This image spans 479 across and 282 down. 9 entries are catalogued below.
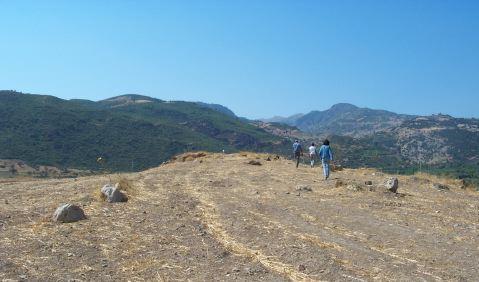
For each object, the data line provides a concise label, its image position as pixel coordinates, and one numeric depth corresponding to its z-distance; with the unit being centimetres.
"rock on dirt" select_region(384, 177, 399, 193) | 2206
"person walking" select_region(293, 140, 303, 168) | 3581
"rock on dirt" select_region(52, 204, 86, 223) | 1385
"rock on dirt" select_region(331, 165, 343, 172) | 3447
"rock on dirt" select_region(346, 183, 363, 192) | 2225
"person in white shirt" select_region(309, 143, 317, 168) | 3471
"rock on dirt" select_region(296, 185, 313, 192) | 2253
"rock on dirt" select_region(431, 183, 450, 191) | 2559
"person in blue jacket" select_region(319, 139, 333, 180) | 2698
